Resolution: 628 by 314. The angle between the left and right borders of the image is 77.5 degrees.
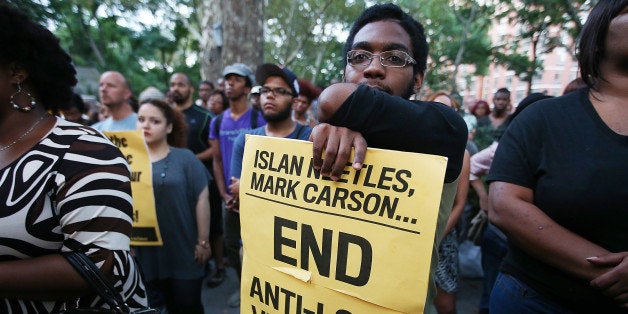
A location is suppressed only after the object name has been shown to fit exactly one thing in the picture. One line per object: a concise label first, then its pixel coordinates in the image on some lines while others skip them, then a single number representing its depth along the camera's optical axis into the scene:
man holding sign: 1.08
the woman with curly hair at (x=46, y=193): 1.36
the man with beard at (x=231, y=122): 4.22
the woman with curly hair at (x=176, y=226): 2.78
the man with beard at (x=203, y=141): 4.64
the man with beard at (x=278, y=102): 3.23
